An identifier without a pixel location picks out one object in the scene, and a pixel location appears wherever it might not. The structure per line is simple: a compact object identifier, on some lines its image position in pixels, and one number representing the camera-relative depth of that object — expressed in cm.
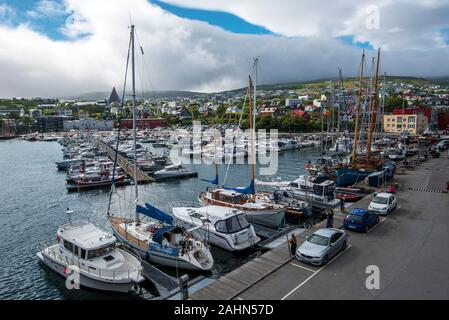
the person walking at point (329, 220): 1905
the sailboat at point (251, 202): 2305
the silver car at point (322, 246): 1414
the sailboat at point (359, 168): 3453
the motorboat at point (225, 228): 1902
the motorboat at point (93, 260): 1502
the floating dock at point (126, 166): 4369
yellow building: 8825
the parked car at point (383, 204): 2138
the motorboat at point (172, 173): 4484
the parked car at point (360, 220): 1822
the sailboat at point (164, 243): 1705
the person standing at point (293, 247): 1540
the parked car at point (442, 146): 5935
